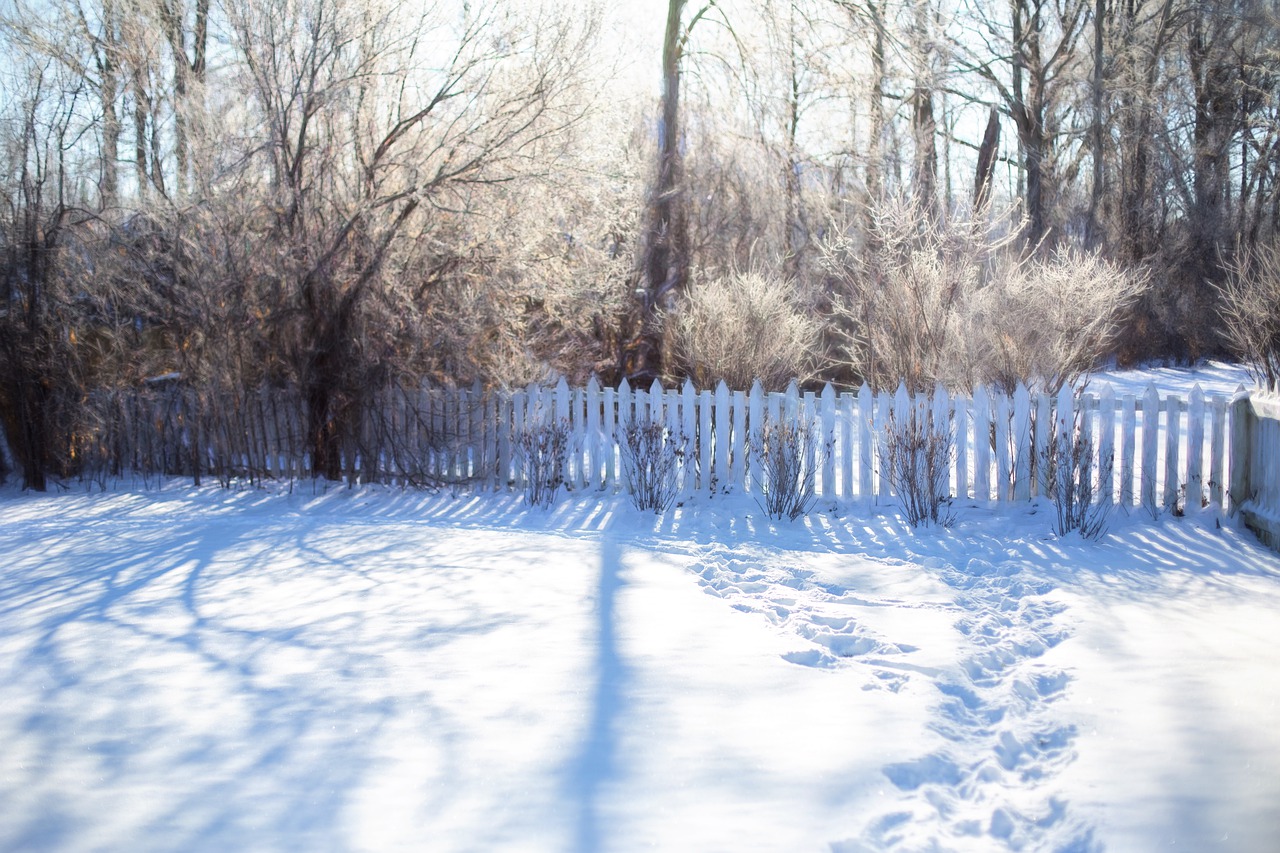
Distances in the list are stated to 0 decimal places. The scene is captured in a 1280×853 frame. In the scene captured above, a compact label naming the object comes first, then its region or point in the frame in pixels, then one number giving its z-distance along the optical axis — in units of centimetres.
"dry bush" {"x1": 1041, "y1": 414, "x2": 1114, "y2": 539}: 658
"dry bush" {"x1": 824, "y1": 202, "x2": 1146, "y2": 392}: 962
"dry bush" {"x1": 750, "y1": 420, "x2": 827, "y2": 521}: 730
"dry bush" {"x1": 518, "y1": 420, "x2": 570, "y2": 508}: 820
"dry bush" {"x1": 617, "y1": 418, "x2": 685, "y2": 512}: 774
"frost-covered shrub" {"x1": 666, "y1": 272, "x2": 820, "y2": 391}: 1003
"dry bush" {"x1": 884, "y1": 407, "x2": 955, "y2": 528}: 705
